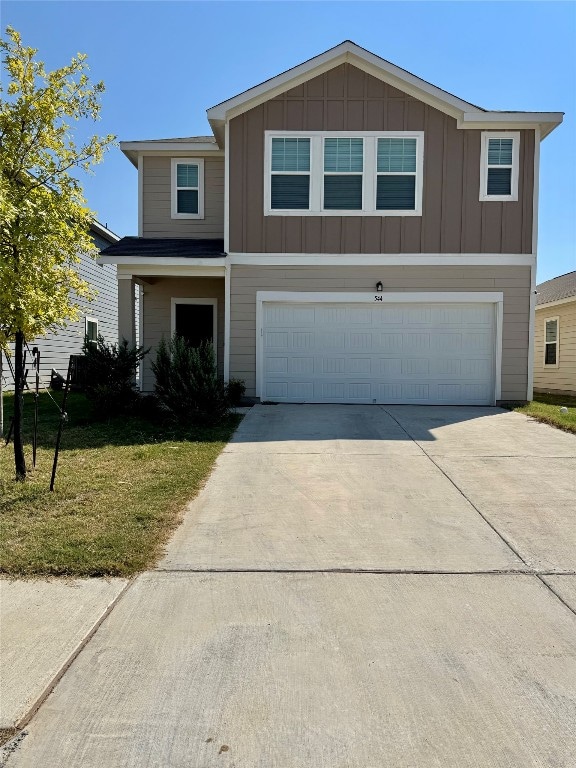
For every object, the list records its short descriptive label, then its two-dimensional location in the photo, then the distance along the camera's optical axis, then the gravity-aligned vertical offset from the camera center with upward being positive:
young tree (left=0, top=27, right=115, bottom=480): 5.43 +1.37
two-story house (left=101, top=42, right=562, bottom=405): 12.06 +2.21
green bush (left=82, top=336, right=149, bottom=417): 10.62 -0.44
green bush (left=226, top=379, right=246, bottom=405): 11.58 -0.71
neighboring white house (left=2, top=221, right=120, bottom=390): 16.89 +0.92
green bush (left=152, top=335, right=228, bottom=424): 10.04 -0.59
